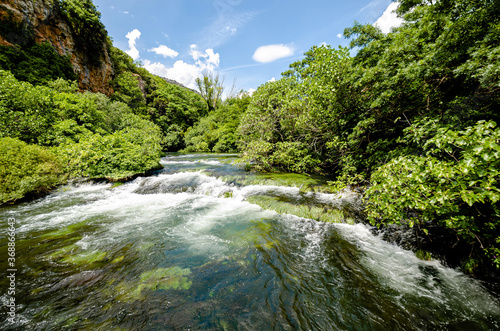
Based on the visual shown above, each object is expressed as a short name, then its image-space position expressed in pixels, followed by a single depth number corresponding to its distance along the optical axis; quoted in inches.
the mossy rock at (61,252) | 142.5
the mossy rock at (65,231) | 173.9
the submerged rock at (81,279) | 114.4
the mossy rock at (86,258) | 138.5
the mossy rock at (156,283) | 110.3
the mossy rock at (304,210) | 210.4
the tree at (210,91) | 1535.4
